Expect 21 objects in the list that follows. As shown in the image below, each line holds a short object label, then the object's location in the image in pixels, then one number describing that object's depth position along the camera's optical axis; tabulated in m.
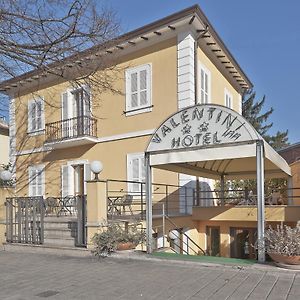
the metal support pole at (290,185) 14.00
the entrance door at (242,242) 14.16
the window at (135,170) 14.21
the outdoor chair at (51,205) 15.43
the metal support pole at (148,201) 8.89
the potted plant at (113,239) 8.90
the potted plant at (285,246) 6.77
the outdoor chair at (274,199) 15.52
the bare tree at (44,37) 8.59
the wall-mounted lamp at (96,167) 9.77
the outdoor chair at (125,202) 13.18
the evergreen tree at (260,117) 39.64
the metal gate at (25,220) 10.48
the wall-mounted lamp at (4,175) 11.14
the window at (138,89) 14.31
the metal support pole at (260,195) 7.50
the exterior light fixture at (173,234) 11.41
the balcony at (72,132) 15.64
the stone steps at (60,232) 10.37
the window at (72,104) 16.72
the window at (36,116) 18.06
